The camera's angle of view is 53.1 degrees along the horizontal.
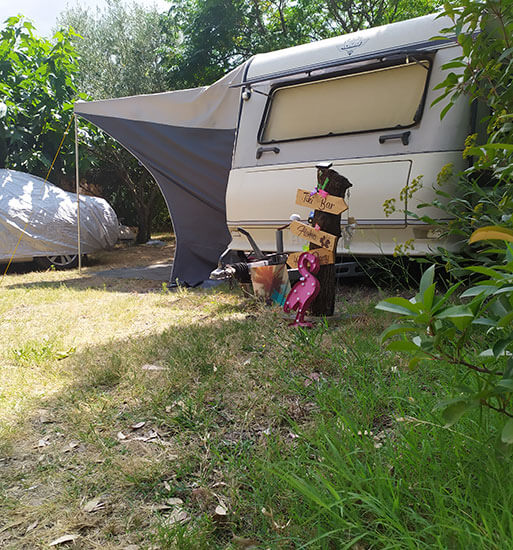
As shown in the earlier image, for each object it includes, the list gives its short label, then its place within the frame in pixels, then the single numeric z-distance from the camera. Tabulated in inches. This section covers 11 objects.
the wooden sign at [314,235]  136.9
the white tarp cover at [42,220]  312.8
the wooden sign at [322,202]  136.6
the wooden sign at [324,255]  138.3
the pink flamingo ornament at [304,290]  133.3
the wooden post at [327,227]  140.3
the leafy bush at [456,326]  38.9
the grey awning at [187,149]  241.8
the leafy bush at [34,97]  380.8
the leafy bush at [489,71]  70.0
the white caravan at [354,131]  159.9
